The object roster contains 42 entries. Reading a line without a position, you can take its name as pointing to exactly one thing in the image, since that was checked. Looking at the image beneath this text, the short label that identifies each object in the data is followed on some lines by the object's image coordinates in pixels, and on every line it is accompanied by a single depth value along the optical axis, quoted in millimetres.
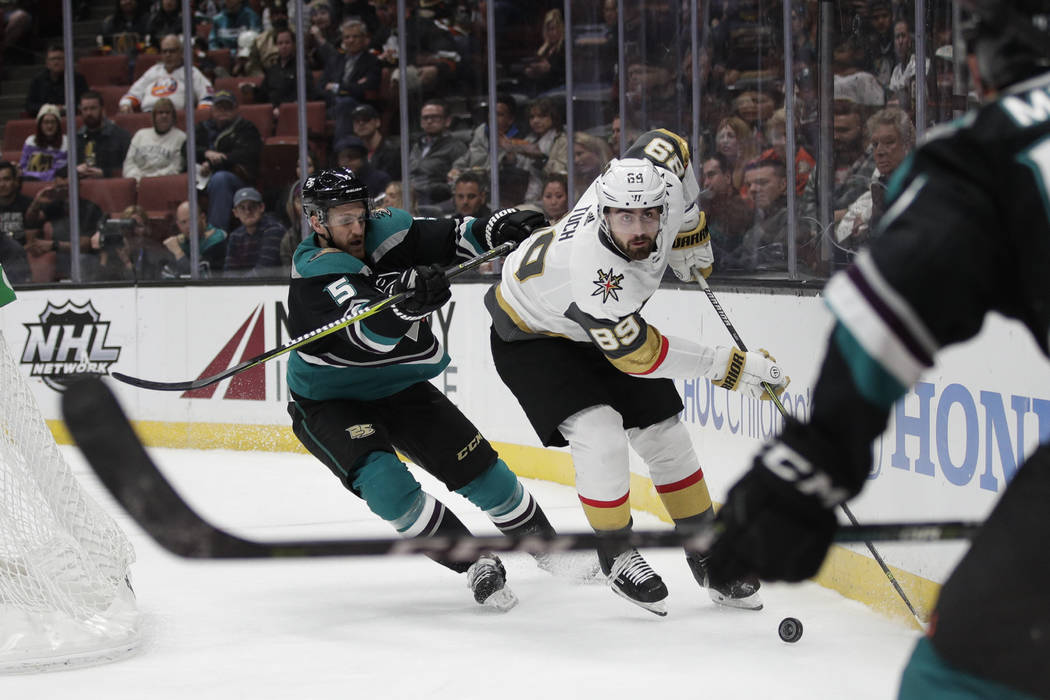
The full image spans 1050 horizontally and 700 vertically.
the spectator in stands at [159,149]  13203
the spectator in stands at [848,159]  7355
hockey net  5285
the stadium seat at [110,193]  13297
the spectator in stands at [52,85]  13734
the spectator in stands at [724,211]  8742
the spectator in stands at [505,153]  11609
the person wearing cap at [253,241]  12281
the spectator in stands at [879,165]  7000
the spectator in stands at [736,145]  9023
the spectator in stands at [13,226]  13164
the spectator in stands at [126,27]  14602
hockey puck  5457
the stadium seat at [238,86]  13328
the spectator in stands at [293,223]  12313
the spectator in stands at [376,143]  12359
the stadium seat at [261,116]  13016
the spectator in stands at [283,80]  12984
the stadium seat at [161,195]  13109
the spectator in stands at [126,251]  12773
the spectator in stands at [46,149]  13812
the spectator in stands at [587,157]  11094
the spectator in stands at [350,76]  12703
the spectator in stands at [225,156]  12812
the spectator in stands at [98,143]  13492
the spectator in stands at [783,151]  8086
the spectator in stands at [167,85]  13406
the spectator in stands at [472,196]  11695
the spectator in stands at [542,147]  11422
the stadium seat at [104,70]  13891
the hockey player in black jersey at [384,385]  6277
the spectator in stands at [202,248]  12586
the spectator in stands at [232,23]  14391
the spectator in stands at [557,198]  11187
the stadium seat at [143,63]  14315
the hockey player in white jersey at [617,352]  5695
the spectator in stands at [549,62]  11539
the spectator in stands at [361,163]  12344
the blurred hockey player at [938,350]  1940
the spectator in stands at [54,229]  13180
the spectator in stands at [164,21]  14250
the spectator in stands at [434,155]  12008
